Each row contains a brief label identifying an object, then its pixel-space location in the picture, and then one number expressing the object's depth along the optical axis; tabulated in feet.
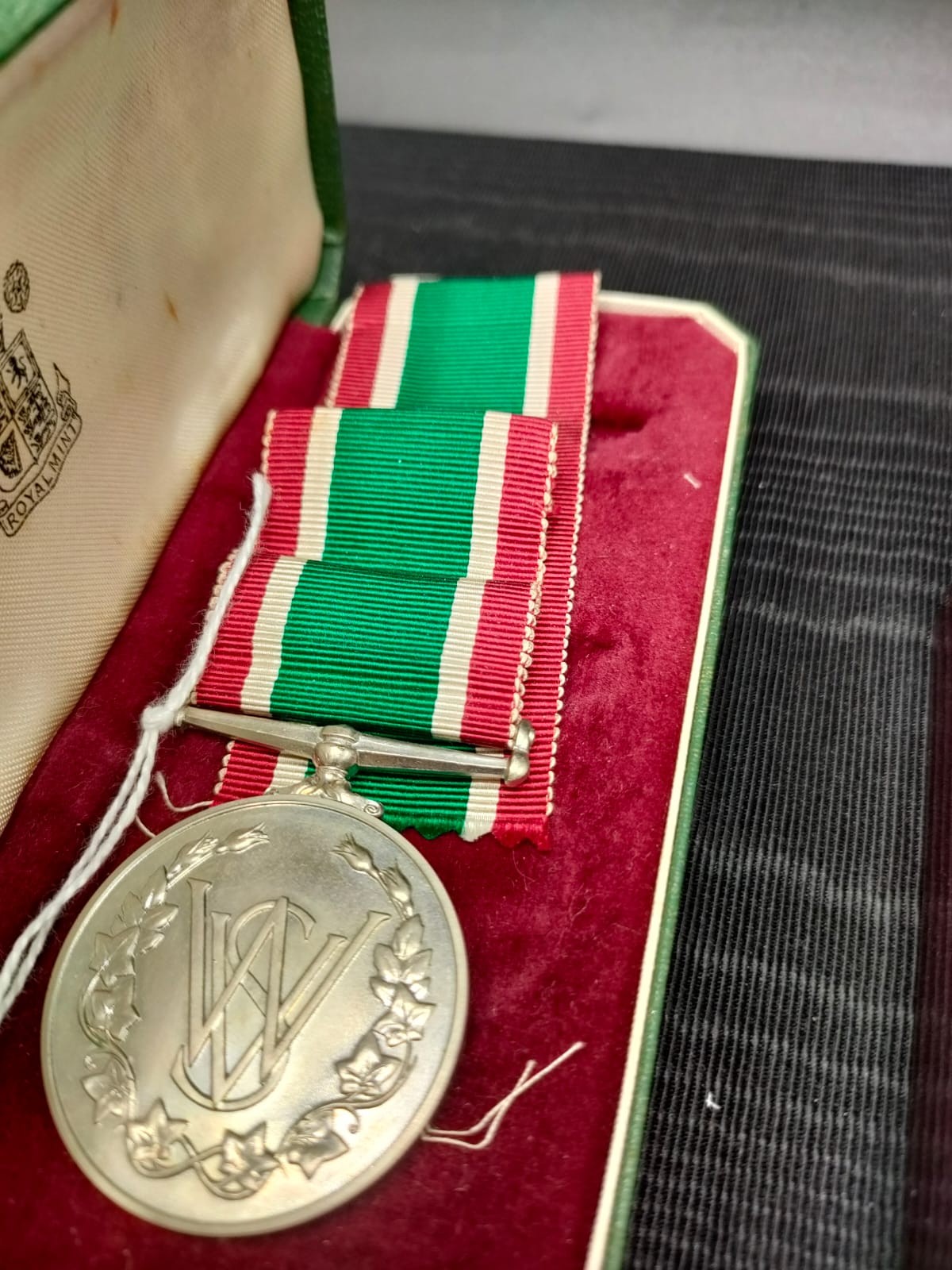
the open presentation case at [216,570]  0.29
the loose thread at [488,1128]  0.29
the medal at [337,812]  0.28
